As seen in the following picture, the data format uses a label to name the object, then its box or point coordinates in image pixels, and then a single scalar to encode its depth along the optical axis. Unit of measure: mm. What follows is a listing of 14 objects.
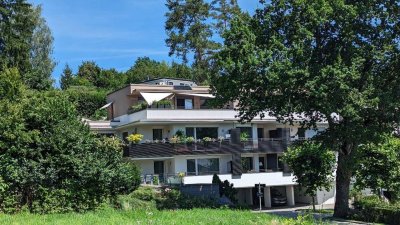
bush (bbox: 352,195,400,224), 29562
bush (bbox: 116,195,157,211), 20795
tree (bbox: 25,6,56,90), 60031
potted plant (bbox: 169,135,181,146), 44794
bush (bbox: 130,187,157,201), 27678
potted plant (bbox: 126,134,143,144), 44906
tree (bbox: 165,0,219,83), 64062
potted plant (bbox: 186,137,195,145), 45356
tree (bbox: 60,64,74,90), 79169
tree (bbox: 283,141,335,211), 36906
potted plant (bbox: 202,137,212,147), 46156
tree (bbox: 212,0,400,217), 25094
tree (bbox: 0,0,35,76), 42375
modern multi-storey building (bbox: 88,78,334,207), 45281
